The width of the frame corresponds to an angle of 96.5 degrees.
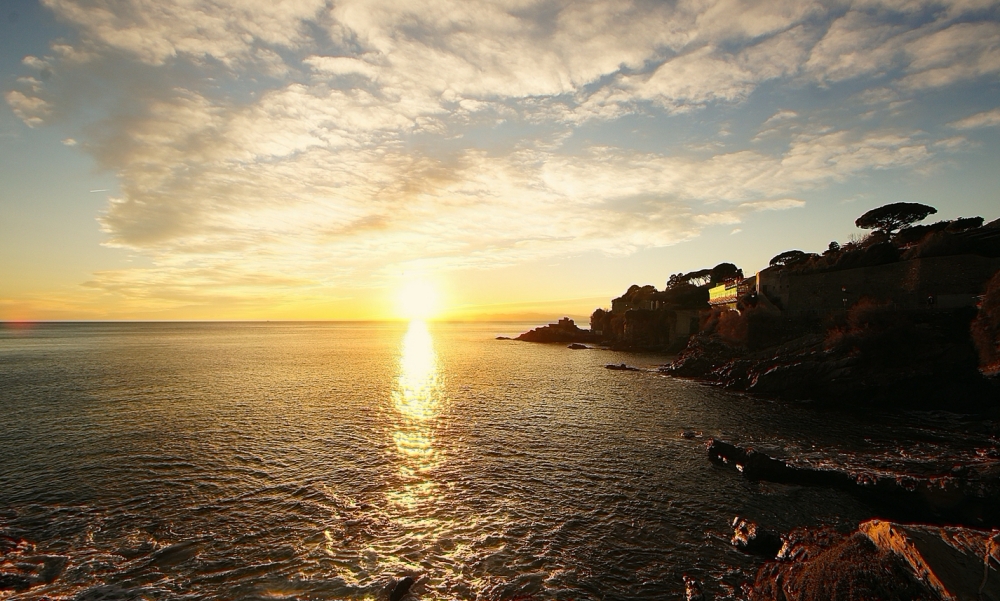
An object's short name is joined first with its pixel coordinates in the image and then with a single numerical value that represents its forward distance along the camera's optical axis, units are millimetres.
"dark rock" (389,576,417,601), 16078
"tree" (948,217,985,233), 76062
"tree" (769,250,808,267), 130250
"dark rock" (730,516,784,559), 18250
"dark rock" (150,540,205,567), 18031
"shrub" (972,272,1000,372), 41469
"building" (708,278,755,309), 88094
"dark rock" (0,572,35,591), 16094
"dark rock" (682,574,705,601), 15414
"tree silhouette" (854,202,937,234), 95062
